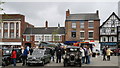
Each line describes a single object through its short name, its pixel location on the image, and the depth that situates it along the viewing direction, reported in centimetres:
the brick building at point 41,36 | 3856
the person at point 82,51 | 1371
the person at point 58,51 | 1429
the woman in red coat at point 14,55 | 1226
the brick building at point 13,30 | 3878
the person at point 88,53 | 1390
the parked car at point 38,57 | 1267
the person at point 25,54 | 1298
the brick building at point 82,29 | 3748
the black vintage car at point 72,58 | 1241
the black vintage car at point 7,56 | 1259
